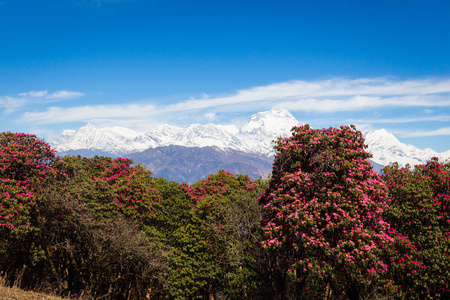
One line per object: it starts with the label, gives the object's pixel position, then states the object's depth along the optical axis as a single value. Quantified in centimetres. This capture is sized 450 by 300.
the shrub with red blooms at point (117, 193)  2431
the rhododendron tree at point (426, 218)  1962
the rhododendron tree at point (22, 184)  1905
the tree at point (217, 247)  2541
